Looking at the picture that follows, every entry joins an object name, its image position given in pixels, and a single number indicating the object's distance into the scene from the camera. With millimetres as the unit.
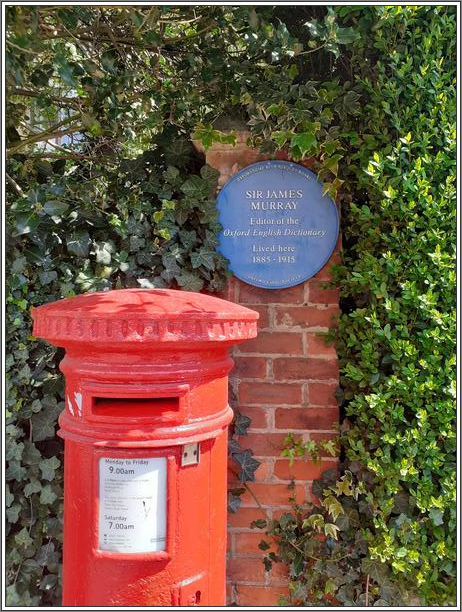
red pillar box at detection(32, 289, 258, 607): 1437
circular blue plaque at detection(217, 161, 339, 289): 2436
